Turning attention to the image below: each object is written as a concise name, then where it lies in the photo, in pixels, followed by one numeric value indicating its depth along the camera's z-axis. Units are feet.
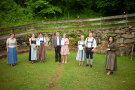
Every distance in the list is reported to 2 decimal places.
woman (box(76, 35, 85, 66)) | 21.53
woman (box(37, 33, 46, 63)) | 23.53
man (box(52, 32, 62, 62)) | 23.40
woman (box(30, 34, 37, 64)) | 22.70
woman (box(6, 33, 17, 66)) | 21.13
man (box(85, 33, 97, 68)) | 20.23
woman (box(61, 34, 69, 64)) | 23.16
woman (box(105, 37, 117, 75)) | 16.98
